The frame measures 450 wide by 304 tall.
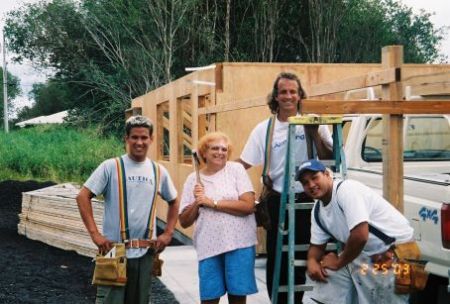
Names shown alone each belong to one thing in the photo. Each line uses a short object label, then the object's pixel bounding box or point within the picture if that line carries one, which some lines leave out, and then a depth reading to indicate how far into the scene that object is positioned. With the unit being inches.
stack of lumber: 409.4
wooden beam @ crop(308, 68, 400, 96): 201.5
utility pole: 1681.8
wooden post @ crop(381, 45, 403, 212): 200.2
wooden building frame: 200.1
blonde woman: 202.8
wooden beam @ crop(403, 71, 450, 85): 200.1
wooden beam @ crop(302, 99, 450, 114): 193.3
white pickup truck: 276.8
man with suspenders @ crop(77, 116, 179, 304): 185.8
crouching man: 167.8
